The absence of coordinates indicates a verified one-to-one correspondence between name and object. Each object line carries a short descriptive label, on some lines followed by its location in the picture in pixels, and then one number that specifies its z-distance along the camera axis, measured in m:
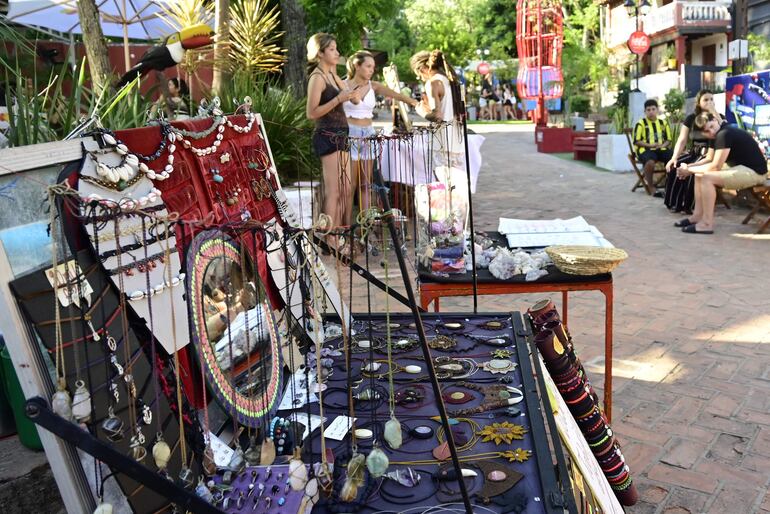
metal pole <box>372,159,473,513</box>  1.48
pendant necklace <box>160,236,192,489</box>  1.59
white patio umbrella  7.50
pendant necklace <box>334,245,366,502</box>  1.67
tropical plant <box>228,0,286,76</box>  6.45
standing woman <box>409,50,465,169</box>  5.80
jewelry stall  1.44
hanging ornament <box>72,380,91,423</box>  1.37
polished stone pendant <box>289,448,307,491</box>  1.65
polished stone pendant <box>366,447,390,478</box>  1.70
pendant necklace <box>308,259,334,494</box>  1.66
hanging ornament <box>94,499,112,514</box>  1.38
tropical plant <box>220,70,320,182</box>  6.19
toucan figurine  3.11
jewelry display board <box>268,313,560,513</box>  1.71
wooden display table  3.29
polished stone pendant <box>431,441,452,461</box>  1.87
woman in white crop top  5.37
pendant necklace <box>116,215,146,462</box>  1.51
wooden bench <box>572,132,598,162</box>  14.62
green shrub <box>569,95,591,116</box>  25.91
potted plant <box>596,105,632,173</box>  12.60
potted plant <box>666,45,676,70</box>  26.78
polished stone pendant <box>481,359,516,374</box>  2.41
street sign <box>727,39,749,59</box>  13.20
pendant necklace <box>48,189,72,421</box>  1.35
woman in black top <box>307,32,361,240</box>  5.07
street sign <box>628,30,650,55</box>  20.06
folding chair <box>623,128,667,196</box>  9.84
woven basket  3.19
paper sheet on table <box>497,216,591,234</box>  4.27
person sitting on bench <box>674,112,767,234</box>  7.25
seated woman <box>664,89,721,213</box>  8.22
